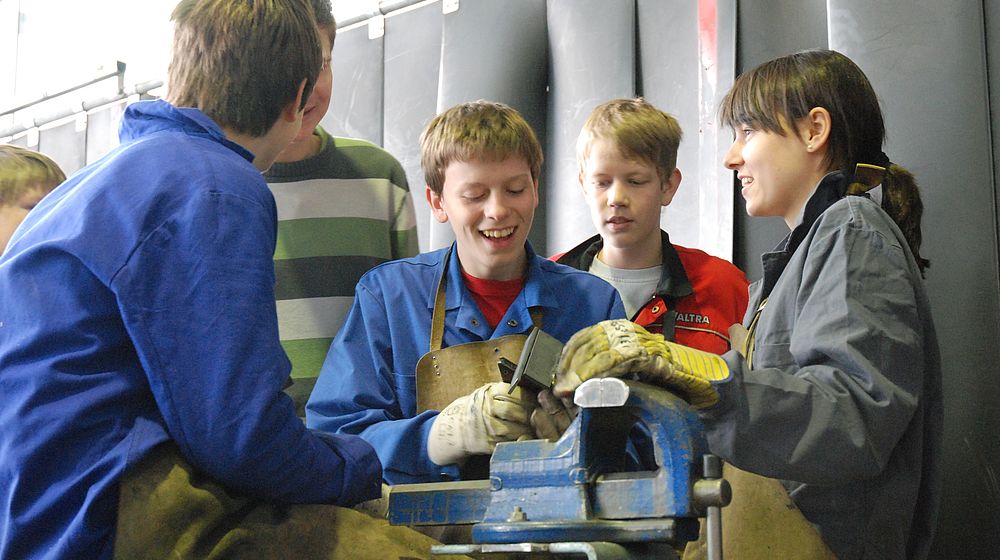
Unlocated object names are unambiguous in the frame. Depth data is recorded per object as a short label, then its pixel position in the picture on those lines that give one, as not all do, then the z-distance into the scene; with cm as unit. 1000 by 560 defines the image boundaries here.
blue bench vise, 125
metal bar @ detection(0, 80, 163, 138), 447
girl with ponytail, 155
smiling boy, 178
